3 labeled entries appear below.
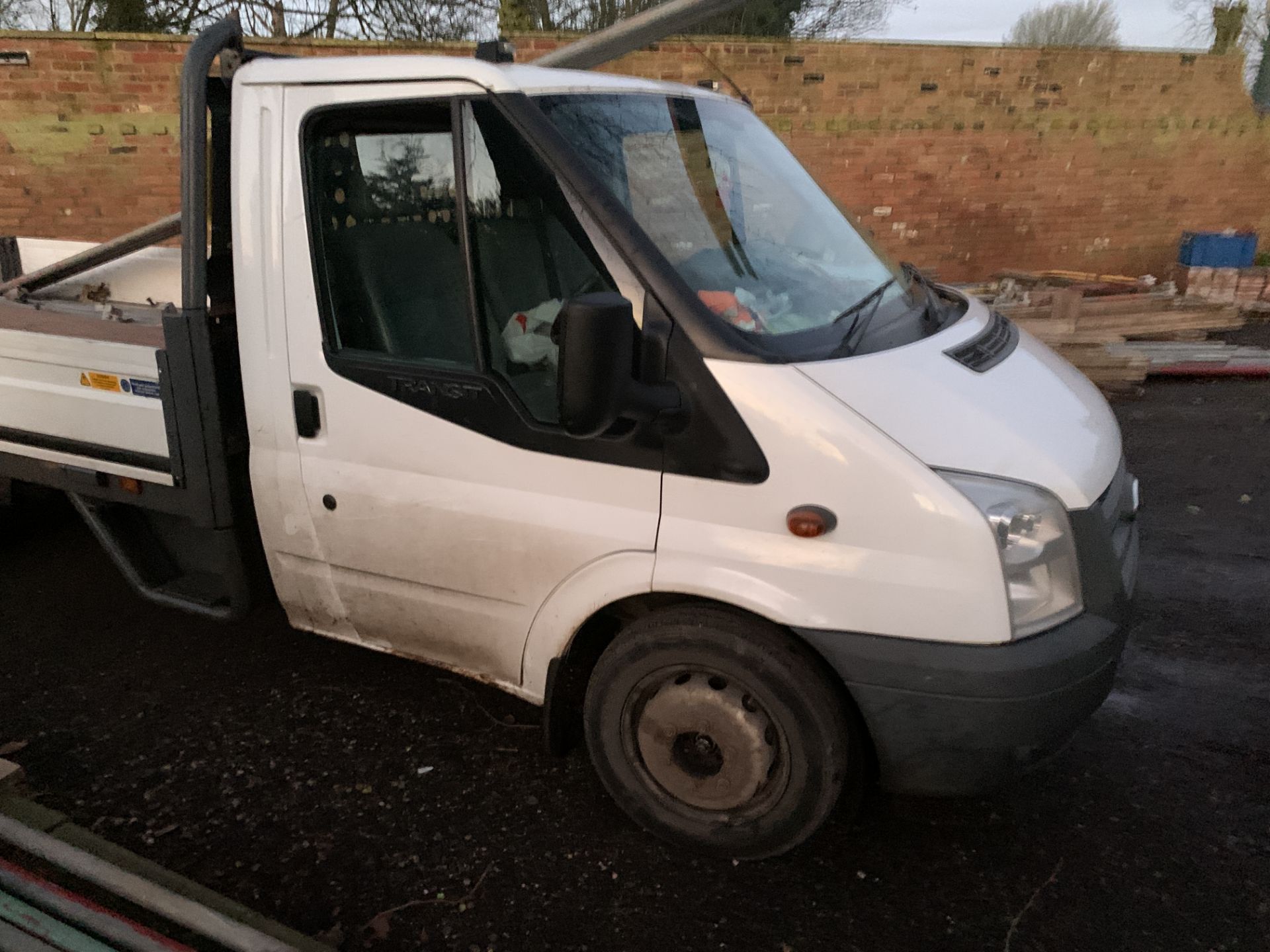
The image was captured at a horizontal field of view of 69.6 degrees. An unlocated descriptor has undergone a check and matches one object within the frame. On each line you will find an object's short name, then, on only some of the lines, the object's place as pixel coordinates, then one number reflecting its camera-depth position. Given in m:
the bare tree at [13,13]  11.34
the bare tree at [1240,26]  12.20
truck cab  2.29
